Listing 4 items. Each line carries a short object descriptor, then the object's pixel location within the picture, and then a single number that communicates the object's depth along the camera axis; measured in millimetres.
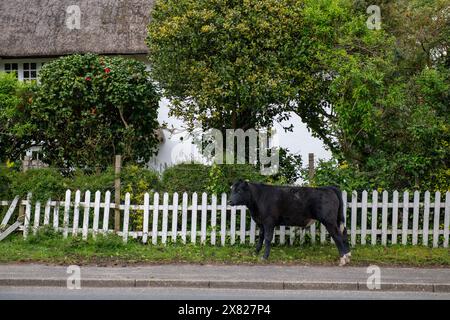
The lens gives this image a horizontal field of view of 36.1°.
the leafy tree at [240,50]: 15695
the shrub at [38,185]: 14828
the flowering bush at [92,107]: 18109
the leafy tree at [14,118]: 19125
